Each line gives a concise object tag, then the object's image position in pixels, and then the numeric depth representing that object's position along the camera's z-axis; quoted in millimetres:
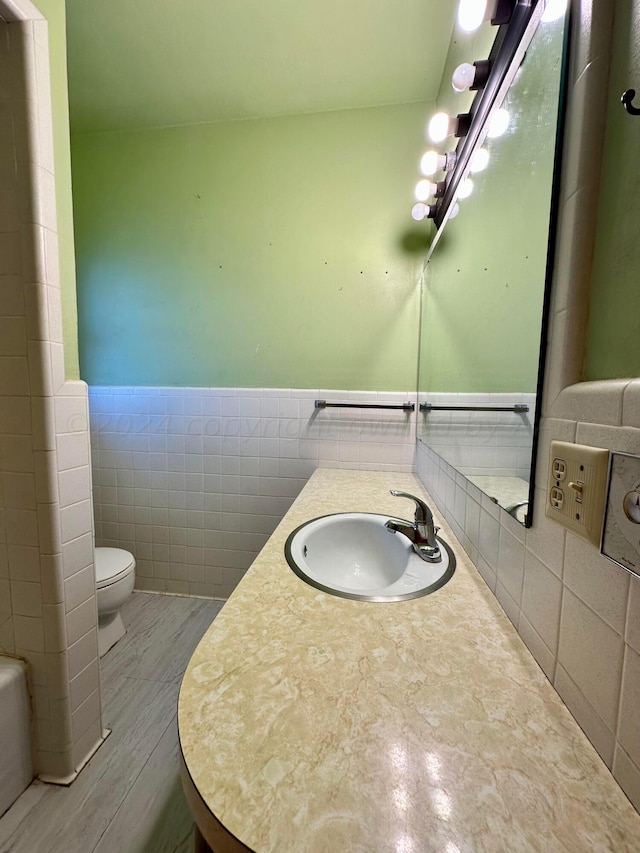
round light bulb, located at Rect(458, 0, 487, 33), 676
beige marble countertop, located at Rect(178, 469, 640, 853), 289
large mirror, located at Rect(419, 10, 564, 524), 517
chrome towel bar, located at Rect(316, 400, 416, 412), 1646
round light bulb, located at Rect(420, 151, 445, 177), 1143
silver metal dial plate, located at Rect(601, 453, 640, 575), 309
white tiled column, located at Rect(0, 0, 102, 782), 821
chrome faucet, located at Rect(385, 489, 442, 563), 822
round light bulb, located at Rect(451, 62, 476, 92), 787
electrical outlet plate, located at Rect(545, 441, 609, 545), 353
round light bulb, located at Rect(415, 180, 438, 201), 1281
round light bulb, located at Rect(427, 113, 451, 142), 986
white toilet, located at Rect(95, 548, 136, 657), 1359
